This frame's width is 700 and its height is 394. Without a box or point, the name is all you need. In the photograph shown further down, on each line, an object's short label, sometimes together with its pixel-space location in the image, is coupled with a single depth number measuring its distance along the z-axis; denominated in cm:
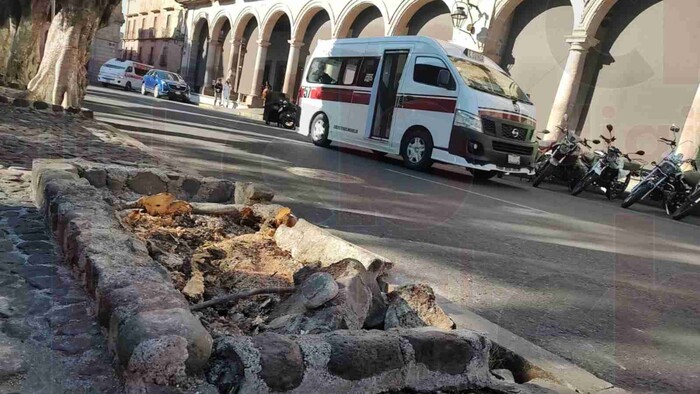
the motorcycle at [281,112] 2197
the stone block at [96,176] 453
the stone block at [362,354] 204
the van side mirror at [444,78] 1074
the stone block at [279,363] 189
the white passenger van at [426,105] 1038
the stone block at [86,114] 1090
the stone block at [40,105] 1053
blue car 3059
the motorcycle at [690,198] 991
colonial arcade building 1473
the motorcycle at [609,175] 1215
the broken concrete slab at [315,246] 333
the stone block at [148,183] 471
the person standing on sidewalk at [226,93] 3144
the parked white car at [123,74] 3512
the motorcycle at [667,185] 1059
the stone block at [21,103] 1048
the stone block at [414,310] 275
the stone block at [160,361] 178
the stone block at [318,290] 255
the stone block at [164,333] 184
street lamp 1906
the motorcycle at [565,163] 1273
